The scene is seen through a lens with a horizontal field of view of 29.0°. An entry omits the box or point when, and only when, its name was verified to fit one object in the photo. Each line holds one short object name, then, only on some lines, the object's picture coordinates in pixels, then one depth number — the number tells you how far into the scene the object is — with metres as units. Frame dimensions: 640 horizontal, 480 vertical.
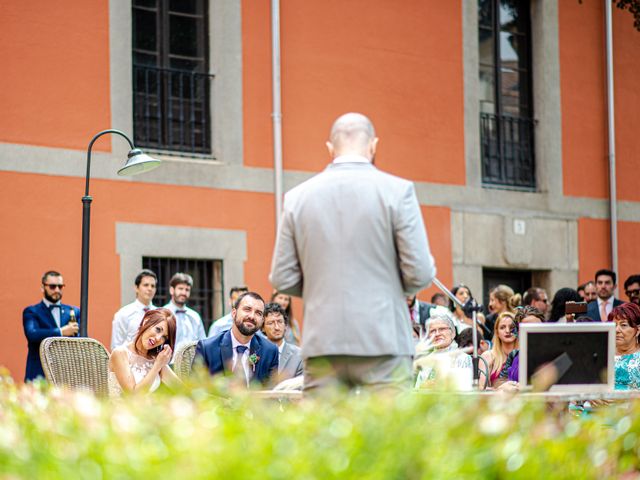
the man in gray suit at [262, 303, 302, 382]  8.59
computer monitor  5.38
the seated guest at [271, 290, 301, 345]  11.27
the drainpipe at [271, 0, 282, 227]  13.49
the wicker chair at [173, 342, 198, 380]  7.91
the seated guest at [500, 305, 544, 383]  8.18
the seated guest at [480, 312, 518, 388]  8.95
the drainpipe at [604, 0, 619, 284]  16.22
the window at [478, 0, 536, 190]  15.77
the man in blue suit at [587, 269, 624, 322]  12.10
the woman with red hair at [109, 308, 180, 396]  7.70
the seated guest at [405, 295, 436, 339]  11.59
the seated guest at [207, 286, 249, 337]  10.38
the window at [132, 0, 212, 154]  13.11
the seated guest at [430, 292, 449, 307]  13.26
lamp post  10.07
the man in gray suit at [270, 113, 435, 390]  4.79
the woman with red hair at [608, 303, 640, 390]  7.79
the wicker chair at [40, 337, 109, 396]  7.85
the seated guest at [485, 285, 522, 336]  11.31
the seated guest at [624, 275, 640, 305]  12.36
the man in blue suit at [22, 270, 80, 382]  10.30
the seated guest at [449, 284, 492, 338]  11.57
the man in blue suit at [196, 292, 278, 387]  7.76
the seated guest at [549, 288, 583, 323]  10.86
